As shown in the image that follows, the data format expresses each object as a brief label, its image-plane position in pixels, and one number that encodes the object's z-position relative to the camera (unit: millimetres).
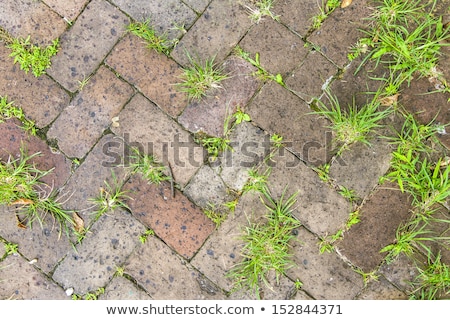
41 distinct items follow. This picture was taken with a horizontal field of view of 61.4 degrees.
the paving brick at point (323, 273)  2367
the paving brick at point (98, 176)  2418
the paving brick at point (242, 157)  2391
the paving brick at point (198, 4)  2439
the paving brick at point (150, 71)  2414
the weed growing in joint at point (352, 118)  2331
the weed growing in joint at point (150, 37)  2402
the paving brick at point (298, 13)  2426
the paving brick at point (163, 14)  2438
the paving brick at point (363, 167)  2375
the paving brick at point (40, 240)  2412
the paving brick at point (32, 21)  2463
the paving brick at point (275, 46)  2414
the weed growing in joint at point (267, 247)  2346
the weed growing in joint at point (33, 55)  2436
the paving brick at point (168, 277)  2389
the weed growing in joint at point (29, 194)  2393
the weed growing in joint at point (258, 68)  2406
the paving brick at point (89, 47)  2441
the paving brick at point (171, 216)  2389
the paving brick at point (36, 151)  2436
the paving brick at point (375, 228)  2359
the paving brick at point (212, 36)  2428
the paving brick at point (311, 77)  2402
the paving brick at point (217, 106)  2406
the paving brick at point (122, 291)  2398
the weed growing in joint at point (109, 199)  2398
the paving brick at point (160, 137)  2400
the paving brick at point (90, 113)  2424
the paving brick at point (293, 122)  2387
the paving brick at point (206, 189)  2396
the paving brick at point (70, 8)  2463
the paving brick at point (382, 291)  2363
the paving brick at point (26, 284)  2414
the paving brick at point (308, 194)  2371
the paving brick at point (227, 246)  2379
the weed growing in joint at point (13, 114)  2441
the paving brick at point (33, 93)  2445
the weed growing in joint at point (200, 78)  2375
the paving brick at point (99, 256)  2402
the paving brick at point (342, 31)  2410
